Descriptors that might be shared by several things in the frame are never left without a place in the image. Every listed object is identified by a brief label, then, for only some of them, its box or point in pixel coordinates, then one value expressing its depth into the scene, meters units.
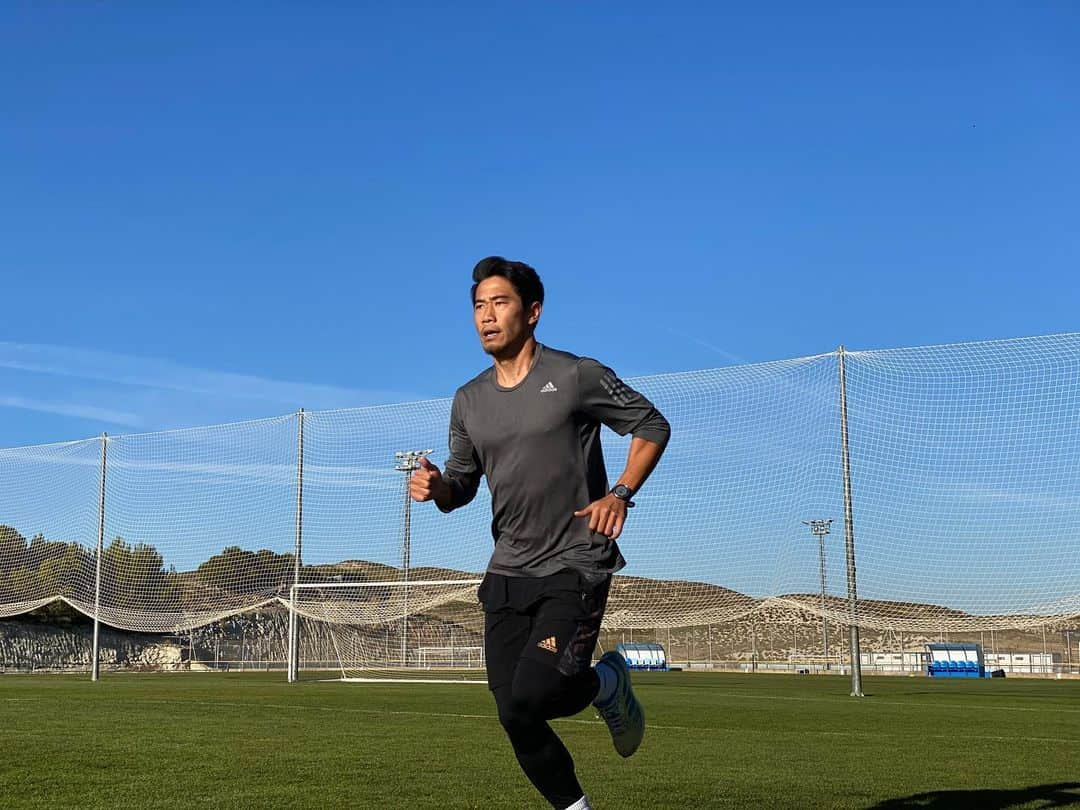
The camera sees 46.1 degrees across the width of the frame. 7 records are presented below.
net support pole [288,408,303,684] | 29.17
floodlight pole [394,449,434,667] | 30.22
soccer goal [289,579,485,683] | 30.25
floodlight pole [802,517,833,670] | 22.72
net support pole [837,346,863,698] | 22.48
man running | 4.27
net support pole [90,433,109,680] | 33.09
